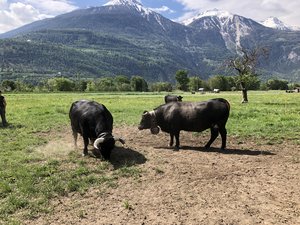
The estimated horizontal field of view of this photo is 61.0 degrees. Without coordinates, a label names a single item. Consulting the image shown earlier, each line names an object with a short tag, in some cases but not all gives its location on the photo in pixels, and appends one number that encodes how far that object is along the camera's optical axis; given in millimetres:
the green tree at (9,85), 100531
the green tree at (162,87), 113394
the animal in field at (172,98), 24768
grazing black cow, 10155
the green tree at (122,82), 105618
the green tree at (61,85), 103032
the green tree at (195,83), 112389
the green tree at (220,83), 111873
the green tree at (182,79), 111100
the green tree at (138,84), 113248
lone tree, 35444
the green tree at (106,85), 103195
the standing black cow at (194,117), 12062
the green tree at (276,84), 124659
